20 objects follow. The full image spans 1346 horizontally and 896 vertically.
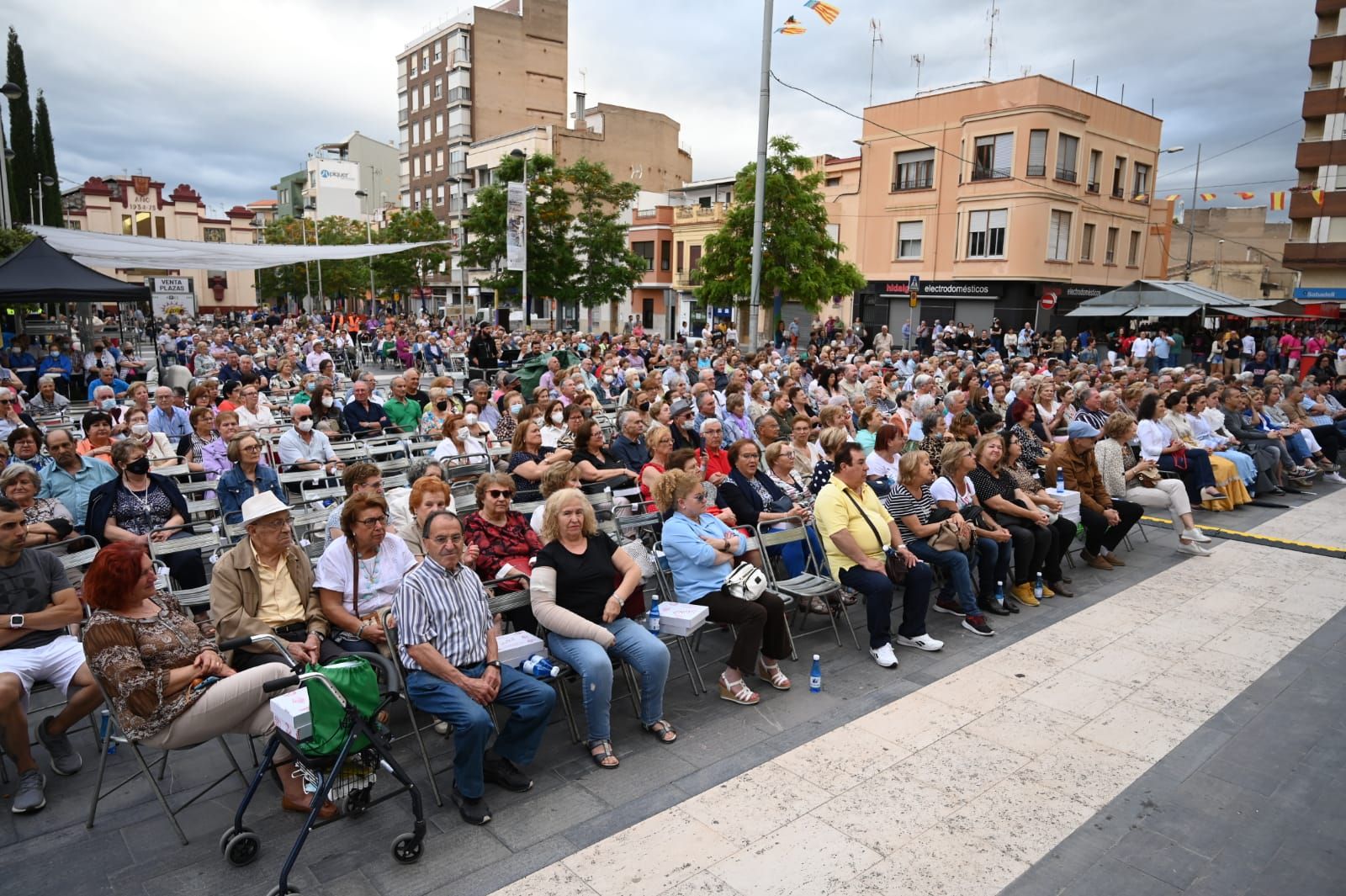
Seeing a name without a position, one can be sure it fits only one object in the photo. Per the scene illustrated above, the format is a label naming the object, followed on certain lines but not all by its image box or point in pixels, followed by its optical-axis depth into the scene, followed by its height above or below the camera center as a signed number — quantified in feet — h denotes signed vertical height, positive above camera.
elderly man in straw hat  13.73 -4.69
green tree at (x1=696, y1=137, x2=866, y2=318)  79.20 +9.06
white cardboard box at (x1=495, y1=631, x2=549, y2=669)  14.26 -5.63
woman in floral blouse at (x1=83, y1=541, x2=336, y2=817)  11.53 -5.09
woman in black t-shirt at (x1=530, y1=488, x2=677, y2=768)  14.35 -5.17
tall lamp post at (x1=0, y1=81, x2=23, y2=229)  61.72 +12.21
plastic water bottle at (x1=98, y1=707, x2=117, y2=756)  13.60 -7.01
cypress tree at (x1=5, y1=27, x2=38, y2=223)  165.99 +32.08
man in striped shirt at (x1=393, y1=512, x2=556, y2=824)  12.63 -5.64
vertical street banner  72.43 +8.78
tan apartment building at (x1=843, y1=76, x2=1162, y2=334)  106.42 +18.88
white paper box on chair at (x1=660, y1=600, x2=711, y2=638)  15.92 -5.64
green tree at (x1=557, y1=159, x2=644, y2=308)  99.55 +10.64
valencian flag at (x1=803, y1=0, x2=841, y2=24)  53.26 +21.01
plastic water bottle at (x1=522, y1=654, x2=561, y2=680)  13.85 -5.79
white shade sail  50.52 +4.51
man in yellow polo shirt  18.80 -5.10
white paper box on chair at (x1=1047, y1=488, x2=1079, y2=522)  24.16 -4.92
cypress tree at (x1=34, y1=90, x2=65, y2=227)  176.04 +33.41
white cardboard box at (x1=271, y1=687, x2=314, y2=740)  10.92 -5.26
